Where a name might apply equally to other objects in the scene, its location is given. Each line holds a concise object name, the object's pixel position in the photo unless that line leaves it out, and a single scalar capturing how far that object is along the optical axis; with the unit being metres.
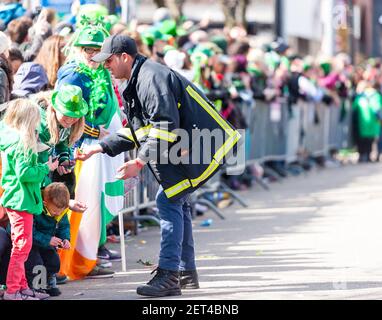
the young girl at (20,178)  16.17
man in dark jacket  16.66
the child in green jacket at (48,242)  16.94
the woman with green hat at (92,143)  19.07
